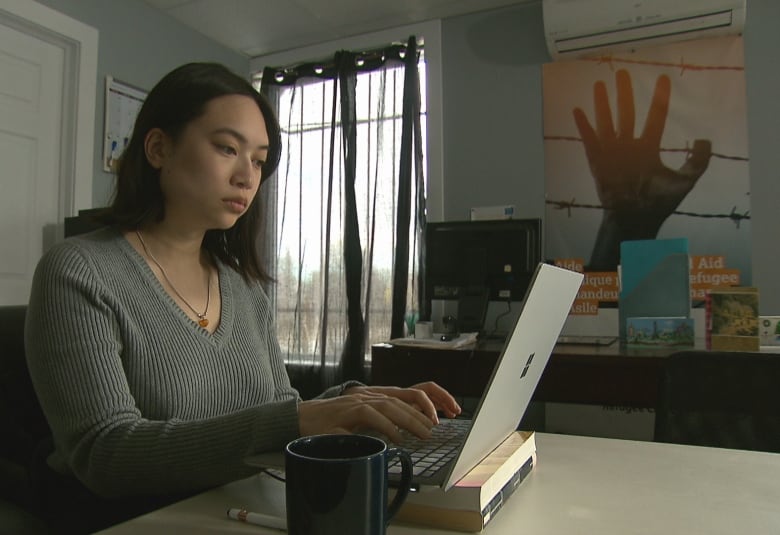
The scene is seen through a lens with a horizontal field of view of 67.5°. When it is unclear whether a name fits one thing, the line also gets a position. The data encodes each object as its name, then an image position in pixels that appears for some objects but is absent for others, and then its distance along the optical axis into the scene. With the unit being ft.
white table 1.89
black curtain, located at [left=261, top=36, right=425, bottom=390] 10.30
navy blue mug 1.40
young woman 2.28
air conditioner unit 8.39
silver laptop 1.73
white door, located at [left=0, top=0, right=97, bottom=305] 8.27
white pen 1.82
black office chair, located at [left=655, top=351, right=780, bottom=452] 3.74
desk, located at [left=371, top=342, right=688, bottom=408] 6.50
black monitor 8.01
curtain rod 10.69
